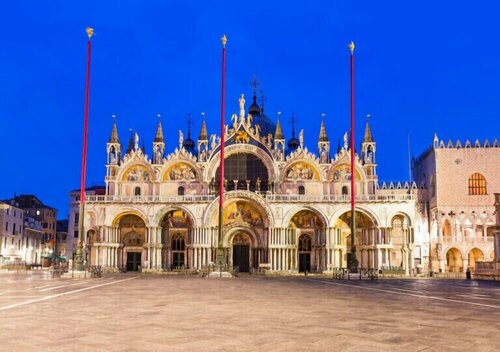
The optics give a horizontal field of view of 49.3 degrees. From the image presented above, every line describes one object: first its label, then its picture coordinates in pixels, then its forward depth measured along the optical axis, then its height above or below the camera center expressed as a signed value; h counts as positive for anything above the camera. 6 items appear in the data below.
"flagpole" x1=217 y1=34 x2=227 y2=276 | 42.03 +4.79
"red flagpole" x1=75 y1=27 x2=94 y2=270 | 40.11 +3.03
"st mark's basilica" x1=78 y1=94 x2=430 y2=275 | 55.38 +2.56
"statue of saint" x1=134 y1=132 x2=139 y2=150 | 59.61 +10.07
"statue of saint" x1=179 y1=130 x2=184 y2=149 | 59.81 +10.28
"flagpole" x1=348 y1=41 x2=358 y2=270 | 41.99 +2.61
